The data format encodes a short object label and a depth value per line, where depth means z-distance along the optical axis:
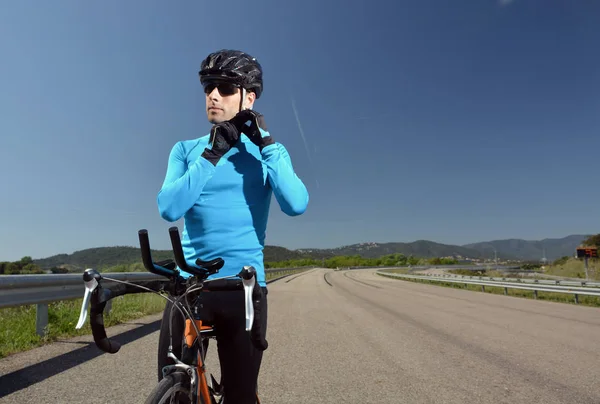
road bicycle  1.36
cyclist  1.74
